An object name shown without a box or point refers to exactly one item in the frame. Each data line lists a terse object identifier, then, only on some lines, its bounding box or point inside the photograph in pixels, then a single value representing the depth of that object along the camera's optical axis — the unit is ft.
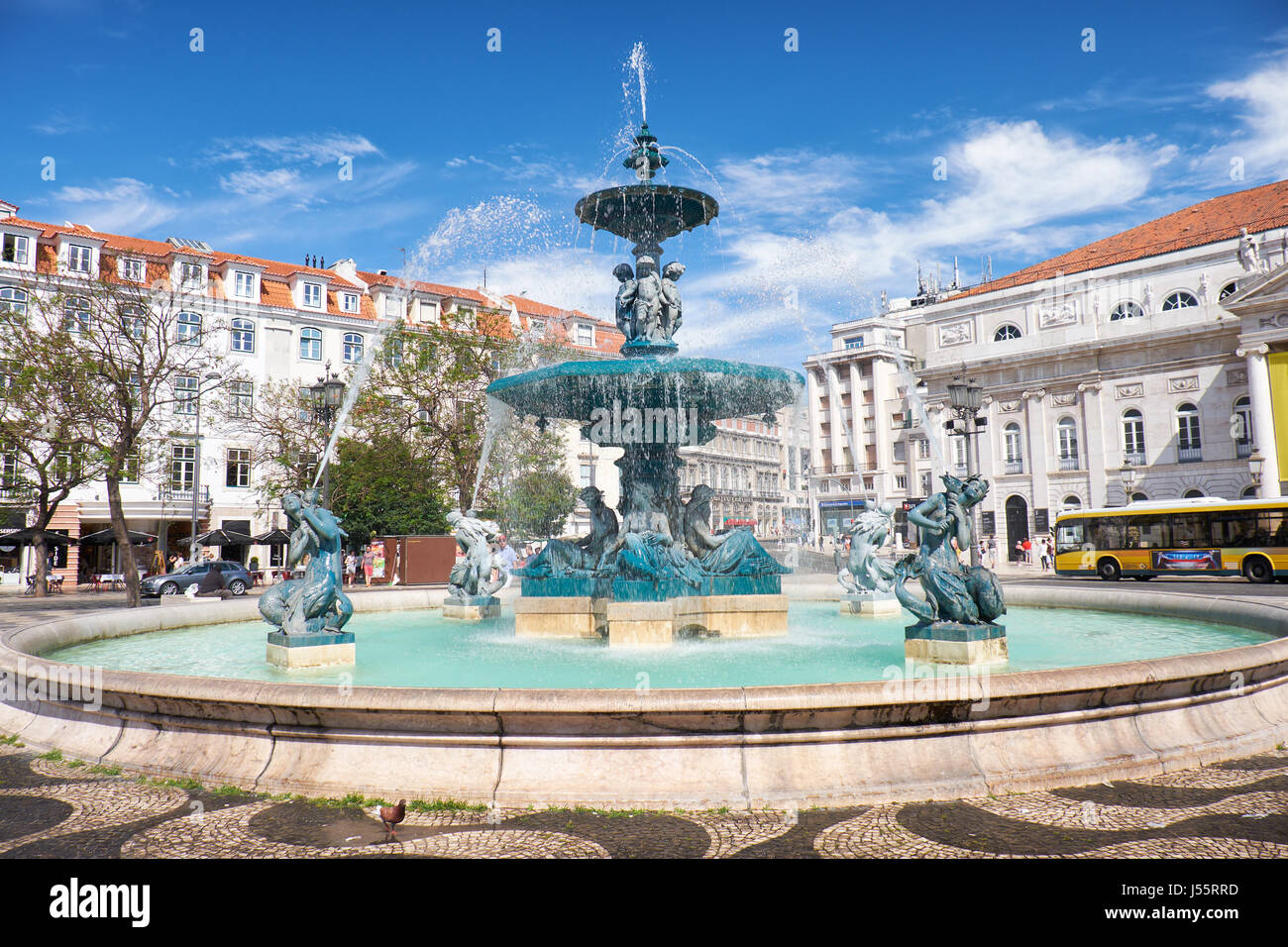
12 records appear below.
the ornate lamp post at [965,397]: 55.31
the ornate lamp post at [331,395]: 49.98
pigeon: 13.91
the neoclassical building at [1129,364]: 137.08
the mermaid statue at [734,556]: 34.19
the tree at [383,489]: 105.09
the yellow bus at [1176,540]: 86.02
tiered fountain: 31.91
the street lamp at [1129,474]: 142.72
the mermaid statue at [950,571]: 24.14
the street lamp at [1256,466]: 124.57
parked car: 84.12
